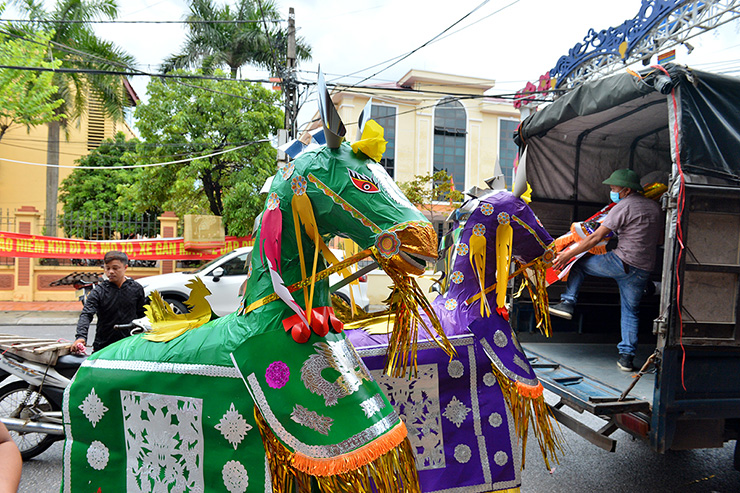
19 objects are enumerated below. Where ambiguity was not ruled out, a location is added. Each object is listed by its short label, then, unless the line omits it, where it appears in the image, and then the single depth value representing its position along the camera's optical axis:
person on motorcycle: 3.75
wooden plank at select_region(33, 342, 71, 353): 3.32
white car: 8.44
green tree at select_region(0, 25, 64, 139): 10.30
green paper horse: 1.70
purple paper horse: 2.77
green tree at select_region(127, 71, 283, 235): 12.63
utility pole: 11.31
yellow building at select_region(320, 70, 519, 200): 19.50
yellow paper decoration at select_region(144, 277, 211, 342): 2.12
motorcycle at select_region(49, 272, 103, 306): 9.20
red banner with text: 11.12
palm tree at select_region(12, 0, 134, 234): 14.04
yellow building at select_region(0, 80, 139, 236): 20.50
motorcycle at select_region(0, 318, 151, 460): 3.31
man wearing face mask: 3.84
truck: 2.82
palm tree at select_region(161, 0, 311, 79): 18.02
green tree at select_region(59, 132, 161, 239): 17.97
